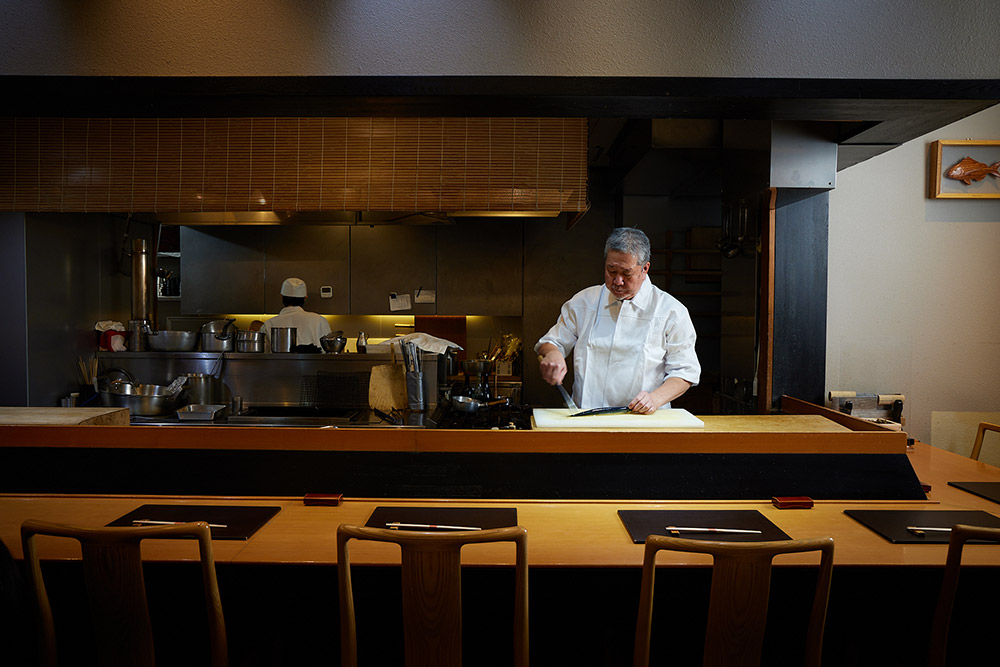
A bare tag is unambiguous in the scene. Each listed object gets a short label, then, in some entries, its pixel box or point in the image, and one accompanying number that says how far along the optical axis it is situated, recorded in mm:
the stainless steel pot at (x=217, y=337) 4492
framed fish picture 3777
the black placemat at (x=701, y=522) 1732
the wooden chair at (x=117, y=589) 1306
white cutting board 2246
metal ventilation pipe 5156
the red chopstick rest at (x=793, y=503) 2035
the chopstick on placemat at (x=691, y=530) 1754
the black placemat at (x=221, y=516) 1769
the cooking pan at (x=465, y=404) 3293
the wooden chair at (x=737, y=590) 1236
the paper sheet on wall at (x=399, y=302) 6172
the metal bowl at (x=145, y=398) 3949
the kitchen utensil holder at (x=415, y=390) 3844
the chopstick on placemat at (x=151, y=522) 1804
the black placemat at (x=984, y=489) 2141
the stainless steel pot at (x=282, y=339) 4500
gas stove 3390
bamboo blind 3369
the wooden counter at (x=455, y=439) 2104
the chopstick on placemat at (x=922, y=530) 1780
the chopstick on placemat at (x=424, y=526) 1752
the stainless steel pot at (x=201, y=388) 4295
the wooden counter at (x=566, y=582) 1613
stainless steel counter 4457
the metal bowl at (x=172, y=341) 4512
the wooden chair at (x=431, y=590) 1260
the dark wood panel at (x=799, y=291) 3285
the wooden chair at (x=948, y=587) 1347
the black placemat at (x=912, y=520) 1740
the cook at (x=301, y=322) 5246
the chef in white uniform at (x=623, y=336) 2840
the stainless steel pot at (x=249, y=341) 4512
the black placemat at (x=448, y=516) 1816
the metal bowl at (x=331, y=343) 4555
